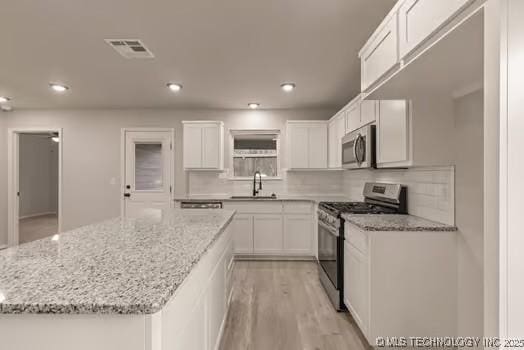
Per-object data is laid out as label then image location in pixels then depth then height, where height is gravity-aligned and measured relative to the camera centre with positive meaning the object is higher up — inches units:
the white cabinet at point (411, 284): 84.0 -29.2
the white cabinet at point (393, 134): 92.0 +13.3
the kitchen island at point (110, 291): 32.1 -13.6
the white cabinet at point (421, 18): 46.2 +26.1
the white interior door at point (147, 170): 208.8 +2.1
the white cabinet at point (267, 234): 181.6 -34.7
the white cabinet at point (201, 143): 192.5 +18.9
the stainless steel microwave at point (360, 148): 118.6 +11.0
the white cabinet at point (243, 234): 181.5 -34.8
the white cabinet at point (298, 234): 181.0 -34.4
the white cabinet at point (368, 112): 116.4 +24.9
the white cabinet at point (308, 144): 193.0 +18.9
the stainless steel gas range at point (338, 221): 109.5 -17.7
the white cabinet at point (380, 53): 65.3 +28.5
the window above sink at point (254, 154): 212.1 +13.8
